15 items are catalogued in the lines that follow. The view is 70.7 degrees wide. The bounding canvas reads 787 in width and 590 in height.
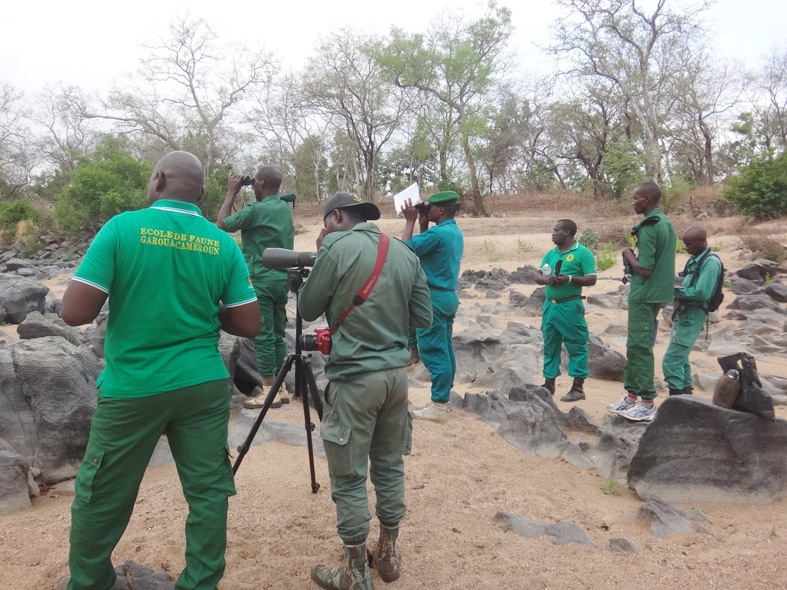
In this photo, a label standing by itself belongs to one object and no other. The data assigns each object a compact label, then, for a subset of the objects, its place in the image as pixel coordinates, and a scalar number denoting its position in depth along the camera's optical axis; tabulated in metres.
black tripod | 2.63
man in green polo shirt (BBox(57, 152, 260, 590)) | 1.86
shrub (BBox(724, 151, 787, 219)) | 14.12
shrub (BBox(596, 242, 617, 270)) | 12.17
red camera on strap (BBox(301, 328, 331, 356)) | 2.33
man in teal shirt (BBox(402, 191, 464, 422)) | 4.12
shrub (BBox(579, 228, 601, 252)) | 14.45
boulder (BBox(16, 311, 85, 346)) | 5.21
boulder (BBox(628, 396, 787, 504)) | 3.11
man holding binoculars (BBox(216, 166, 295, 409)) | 4.25
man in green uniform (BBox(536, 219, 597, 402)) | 4.80
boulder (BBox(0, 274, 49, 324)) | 8.44
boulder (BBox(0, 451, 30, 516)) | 2.99
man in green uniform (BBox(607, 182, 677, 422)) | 4.21
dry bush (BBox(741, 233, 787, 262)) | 10.67
